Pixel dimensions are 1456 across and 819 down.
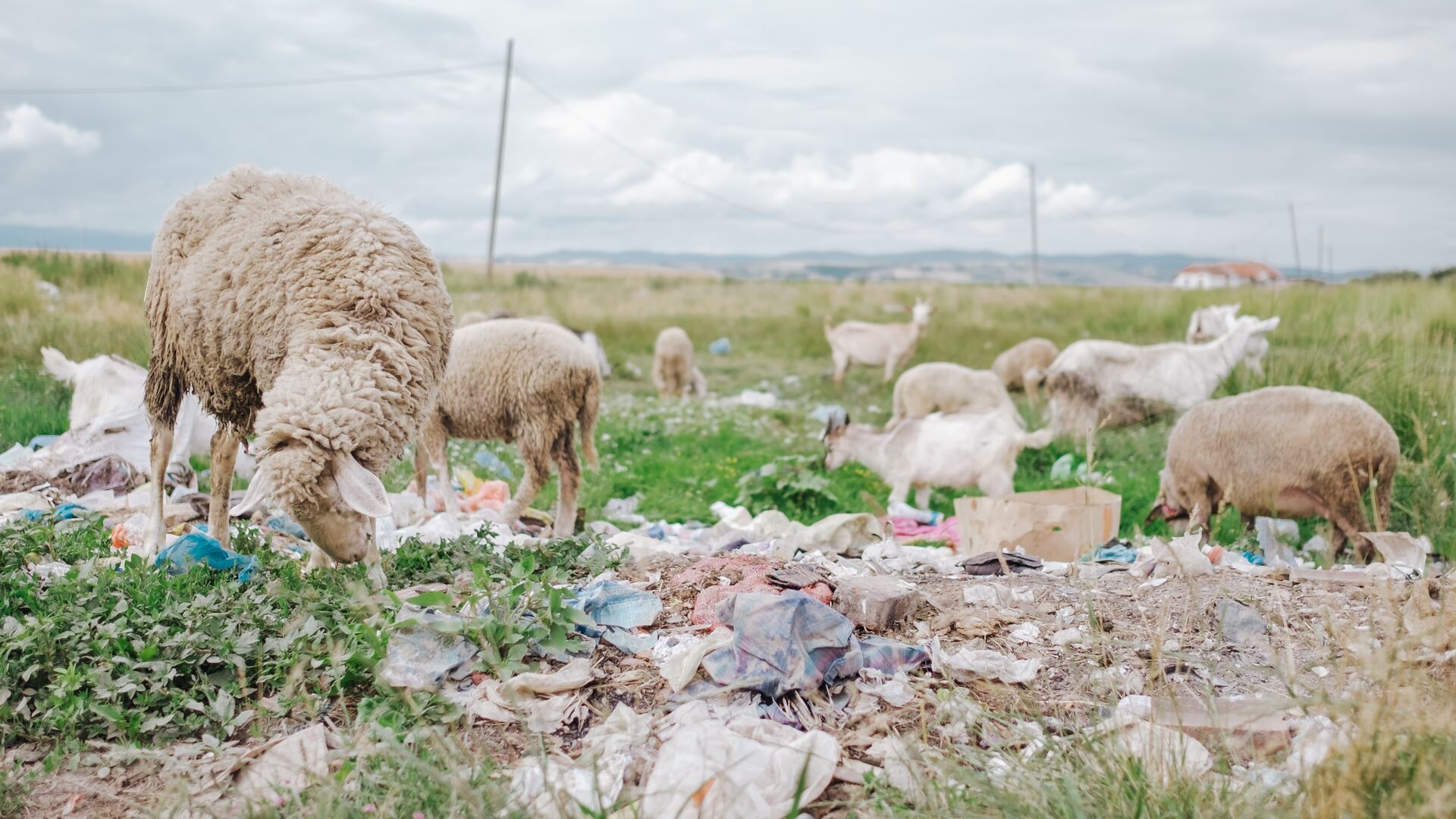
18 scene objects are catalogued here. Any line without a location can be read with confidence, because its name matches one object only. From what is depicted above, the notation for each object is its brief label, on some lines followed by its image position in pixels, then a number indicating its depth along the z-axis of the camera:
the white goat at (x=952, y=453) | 8.06
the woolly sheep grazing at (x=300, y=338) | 4.05
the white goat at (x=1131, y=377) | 10.50
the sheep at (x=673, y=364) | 15.05
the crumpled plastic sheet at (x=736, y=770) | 2.65
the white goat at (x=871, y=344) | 16.81
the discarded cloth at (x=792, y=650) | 3.33
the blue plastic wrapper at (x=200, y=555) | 4.34
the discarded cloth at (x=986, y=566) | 4.86
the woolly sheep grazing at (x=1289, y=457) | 5.99
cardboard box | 5.66
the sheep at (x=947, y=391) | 11.11
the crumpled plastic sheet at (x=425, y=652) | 3.33
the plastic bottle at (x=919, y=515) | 7.70
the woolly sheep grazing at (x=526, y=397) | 6.81
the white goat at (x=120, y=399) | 7.23
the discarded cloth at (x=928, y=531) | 7.00
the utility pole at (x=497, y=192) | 24.89
